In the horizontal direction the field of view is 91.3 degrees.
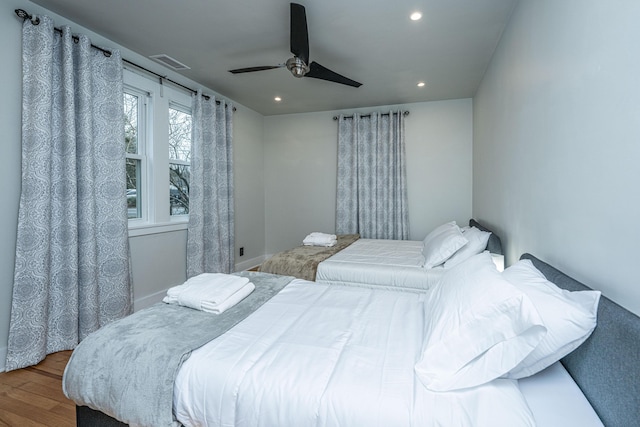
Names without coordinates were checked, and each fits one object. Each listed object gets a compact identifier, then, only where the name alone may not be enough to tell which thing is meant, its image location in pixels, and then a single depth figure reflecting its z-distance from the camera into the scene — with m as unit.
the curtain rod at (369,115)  4.65
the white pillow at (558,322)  0.95
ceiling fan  2.16
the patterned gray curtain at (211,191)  3.77
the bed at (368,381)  0.87
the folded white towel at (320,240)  3.73
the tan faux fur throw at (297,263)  2.81
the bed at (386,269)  2.51
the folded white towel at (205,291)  1.64
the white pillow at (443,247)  2.60
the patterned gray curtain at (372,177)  4.67
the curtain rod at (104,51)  2.19
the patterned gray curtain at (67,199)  2.22
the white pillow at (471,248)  2.53
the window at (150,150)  3.20
